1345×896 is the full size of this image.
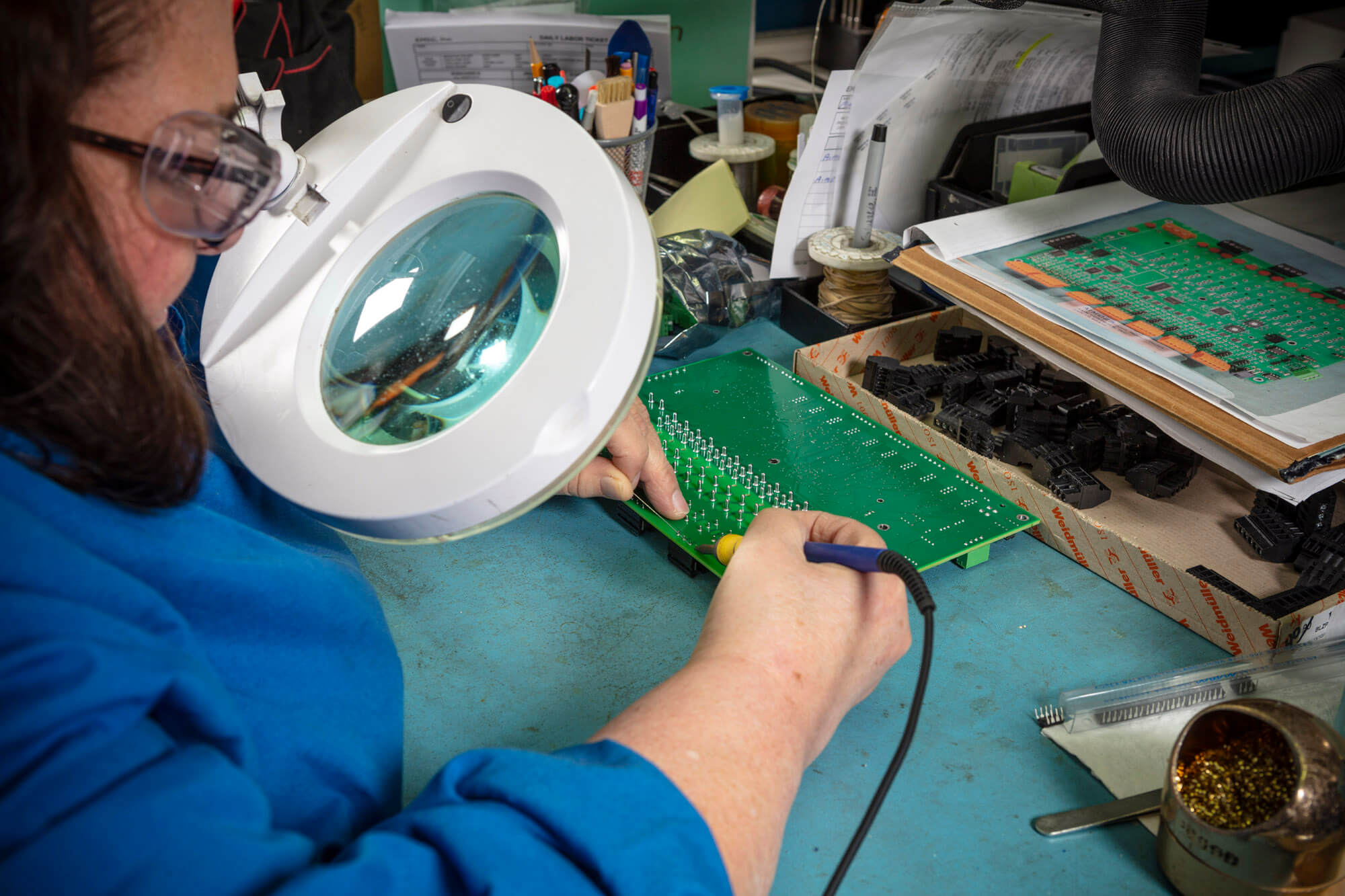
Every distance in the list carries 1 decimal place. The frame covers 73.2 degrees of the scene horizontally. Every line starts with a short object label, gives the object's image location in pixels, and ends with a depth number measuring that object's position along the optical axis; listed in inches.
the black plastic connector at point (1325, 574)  31.2
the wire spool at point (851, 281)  49.4
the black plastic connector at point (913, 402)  42.9
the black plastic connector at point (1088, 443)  38.0
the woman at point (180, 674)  14.8
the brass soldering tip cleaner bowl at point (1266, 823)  20.1
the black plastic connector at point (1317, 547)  32.6
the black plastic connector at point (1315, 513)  34.0
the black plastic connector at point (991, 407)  40.9
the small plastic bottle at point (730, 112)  59.1
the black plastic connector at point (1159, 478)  36.8
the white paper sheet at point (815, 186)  50.3
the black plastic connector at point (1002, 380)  42.6
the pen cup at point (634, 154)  54.0
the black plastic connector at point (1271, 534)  33.4
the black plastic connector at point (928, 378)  44.1
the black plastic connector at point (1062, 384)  41.8
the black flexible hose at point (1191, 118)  31.7
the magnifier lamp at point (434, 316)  20.9
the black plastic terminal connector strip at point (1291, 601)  29.8
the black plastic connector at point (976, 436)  39.6
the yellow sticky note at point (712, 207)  58.4
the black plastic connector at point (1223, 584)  30.3
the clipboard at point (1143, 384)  30.5
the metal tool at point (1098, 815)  25.6
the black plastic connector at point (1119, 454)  38.0
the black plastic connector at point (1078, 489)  36.1
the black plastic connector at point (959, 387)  42.2
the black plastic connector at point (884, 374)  44.1
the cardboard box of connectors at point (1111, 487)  31.4
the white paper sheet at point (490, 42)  64.9
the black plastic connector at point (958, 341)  46.9
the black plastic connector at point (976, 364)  44.6
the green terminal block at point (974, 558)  35.4
